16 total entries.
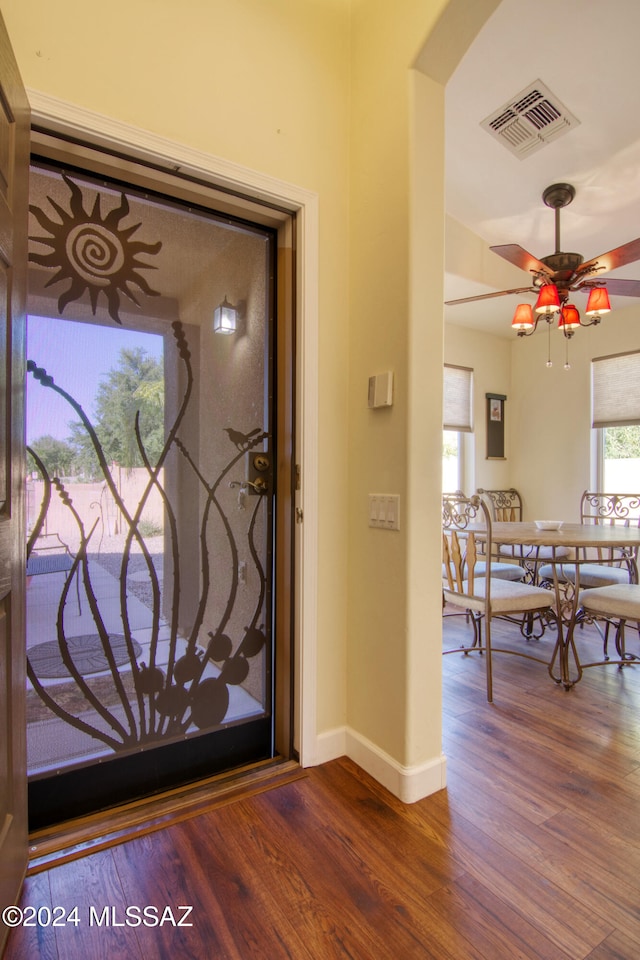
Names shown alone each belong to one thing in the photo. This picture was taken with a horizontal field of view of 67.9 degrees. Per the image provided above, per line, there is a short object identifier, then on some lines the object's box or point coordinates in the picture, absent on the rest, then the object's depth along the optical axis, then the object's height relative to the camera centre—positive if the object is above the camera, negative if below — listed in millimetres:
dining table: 2586 -324
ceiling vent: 2488 +2009
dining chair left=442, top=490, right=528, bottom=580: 3447 -639
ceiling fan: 2664 +1287
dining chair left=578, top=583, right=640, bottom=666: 2529 -654
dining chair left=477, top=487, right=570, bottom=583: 5148 -234
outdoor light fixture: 1803 +635
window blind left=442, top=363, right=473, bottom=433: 5090 +930
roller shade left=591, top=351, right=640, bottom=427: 4512 +920
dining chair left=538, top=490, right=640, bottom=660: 3275 -466
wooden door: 1153 +35
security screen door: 1500 -33
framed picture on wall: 5414 +673
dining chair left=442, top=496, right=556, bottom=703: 2559 -588
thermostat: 1710 +346
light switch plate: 1695 -98
